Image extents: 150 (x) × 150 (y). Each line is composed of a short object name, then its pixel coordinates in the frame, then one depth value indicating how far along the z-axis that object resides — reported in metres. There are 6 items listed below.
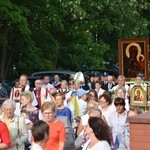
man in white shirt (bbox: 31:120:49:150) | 6.89
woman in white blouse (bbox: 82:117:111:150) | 7.20
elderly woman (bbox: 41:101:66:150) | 8.69
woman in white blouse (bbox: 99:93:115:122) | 11.50
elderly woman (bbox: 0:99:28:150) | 8.87
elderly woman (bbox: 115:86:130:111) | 13.27
